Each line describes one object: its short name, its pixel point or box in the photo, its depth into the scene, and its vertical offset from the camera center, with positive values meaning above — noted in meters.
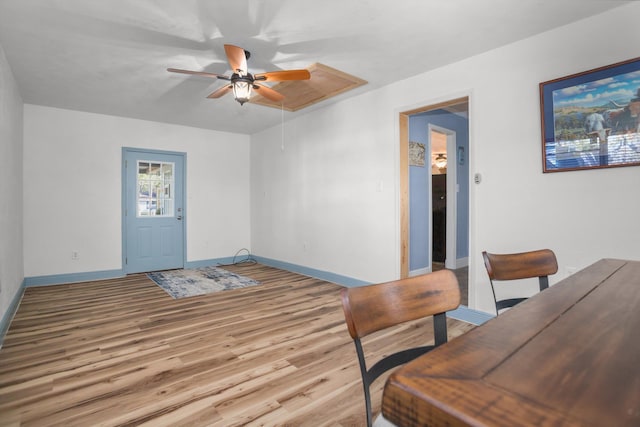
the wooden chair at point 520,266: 1.48 -0.23
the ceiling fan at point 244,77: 2.60 +1.23
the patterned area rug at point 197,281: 4.24 -0.89
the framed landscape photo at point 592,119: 2.20 +0.71
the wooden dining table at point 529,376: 0.43 -0.26
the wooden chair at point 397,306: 0.88 -0.26
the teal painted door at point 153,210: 5.24 +0.19
